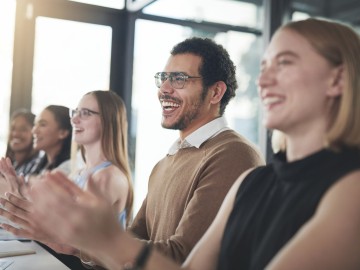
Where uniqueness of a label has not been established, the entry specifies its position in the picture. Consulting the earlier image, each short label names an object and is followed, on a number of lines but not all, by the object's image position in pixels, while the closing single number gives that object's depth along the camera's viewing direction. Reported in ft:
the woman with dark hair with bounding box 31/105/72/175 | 11.64
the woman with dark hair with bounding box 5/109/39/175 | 13.16
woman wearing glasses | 8.52
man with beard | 5.71
